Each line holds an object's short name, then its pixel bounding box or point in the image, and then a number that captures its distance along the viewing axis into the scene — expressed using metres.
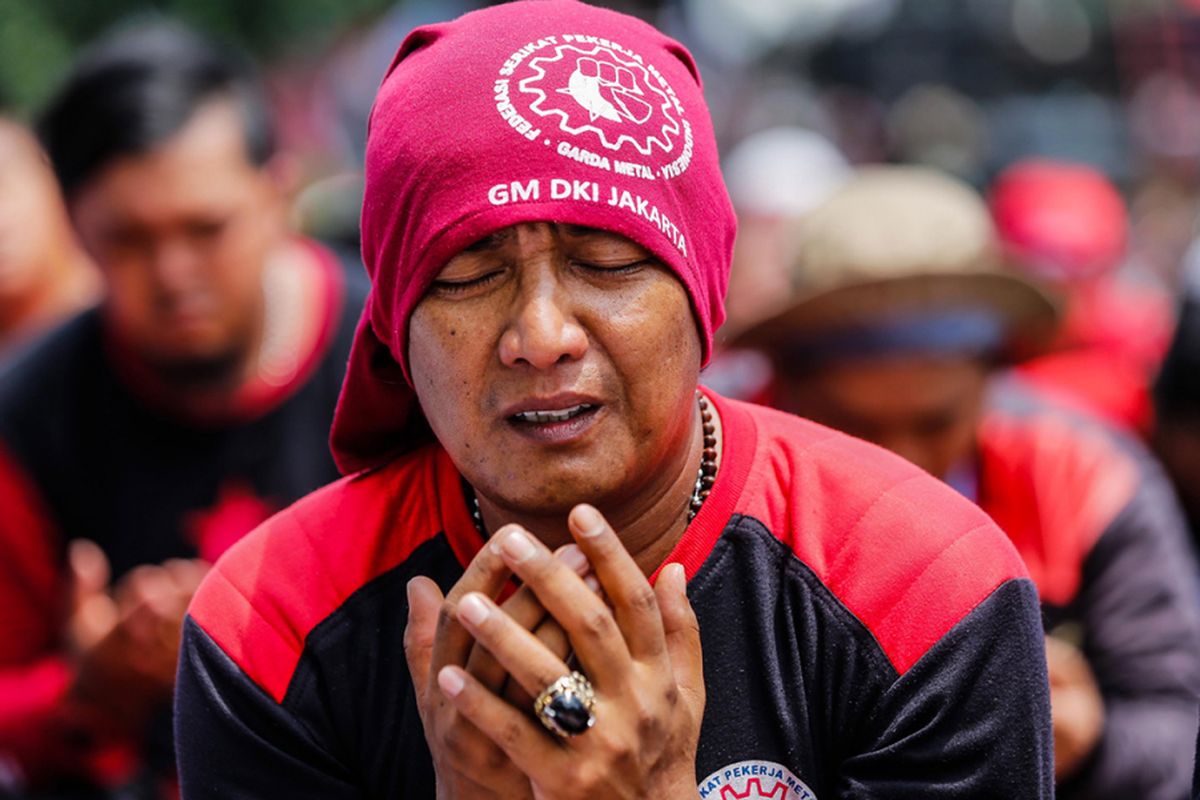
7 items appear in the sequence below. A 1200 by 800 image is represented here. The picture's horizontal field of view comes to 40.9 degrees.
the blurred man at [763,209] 4.65
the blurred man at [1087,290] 5.49
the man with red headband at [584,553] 1.85
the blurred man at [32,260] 5.36
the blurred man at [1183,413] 4.32
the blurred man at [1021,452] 3.22
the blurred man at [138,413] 3.78
